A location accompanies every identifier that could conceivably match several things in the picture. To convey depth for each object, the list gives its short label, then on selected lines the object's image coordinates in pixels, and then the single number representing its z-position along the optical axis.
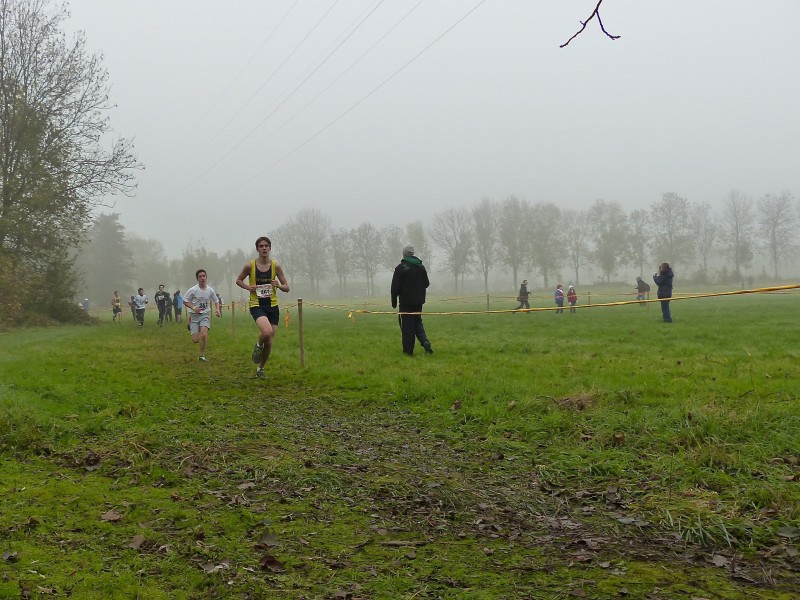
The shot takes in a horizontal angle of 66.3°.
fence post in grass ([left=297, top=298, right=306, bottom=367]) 11.05
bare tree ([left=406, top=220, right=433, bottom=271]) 87.71
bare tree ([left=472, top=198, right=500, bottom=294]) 86.62
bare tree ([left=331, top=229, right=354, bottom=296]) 92.06
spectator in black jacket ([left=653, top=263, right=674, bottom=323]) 19.42
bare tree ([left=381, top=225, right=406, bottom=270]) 91.31
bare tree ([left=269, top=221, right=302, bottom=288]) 95.12
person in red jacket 28.16
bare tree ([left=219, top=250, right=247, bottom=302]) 96.06
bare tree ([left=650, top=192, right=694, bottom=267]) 76.38
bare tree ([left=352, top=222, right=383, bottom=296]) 90.75
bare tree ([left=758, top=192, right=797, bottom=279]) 78.44
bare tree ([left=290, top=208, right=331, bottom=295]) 93.38
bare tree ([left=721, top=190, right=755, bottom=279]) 74.19
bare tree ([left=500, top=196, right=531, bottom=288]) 82.07
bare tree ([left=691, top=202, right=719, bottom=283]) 80.06
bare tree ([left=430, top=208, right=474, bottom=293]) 86.06
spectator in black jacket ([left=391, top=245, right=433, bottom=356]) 11.87
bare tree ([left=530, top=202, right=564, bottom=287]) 80.88
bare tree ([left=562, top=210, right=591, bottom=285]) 84.56
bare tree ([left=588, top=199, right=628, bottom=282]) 75.50
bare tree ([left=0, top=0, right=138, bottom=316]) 29.83
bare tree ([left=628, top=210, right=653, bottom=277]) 76.25
